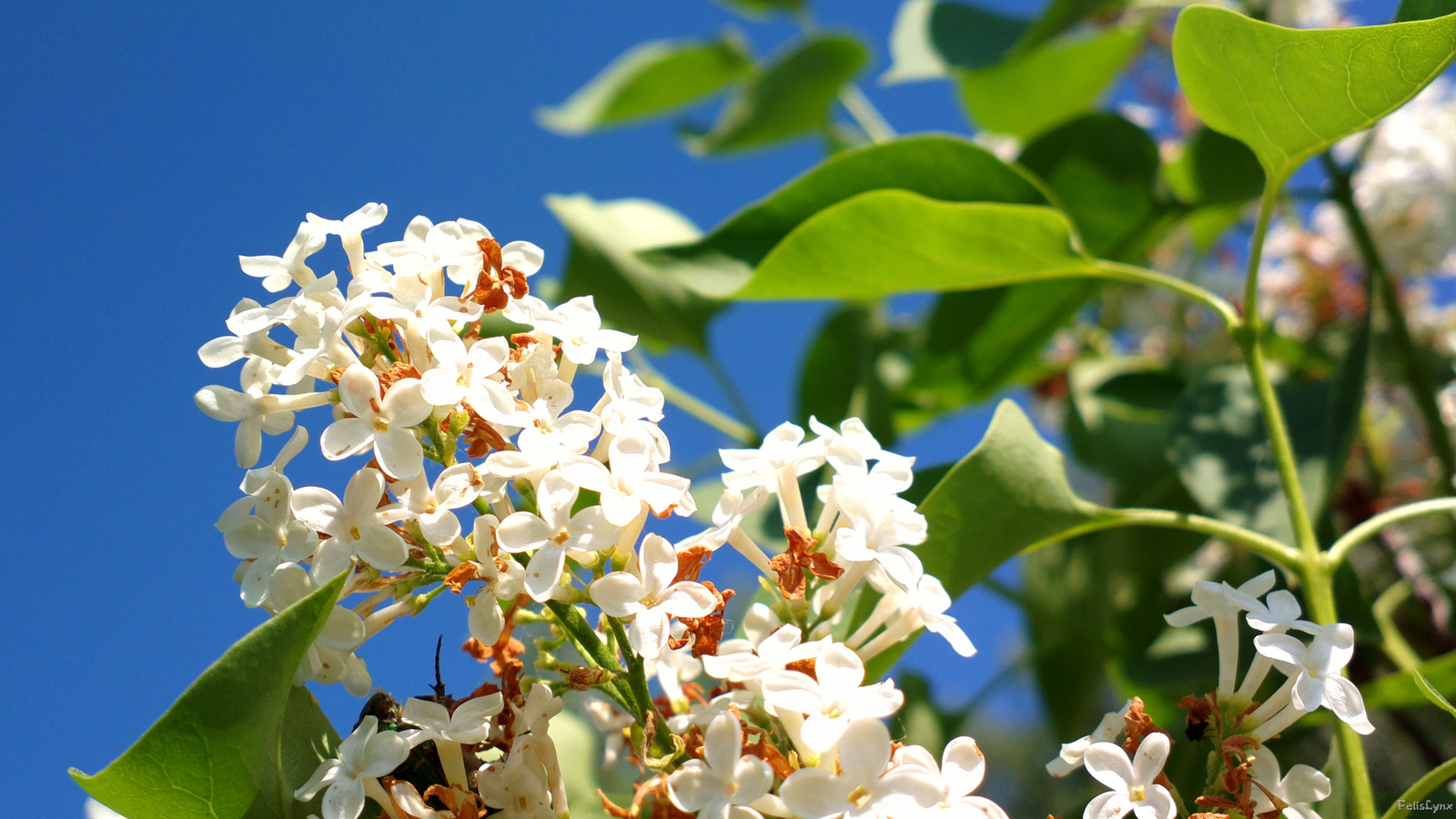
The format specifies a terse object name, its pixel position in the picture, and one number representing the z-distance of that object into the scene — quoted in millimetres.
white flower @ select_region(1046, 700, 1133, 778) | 324
